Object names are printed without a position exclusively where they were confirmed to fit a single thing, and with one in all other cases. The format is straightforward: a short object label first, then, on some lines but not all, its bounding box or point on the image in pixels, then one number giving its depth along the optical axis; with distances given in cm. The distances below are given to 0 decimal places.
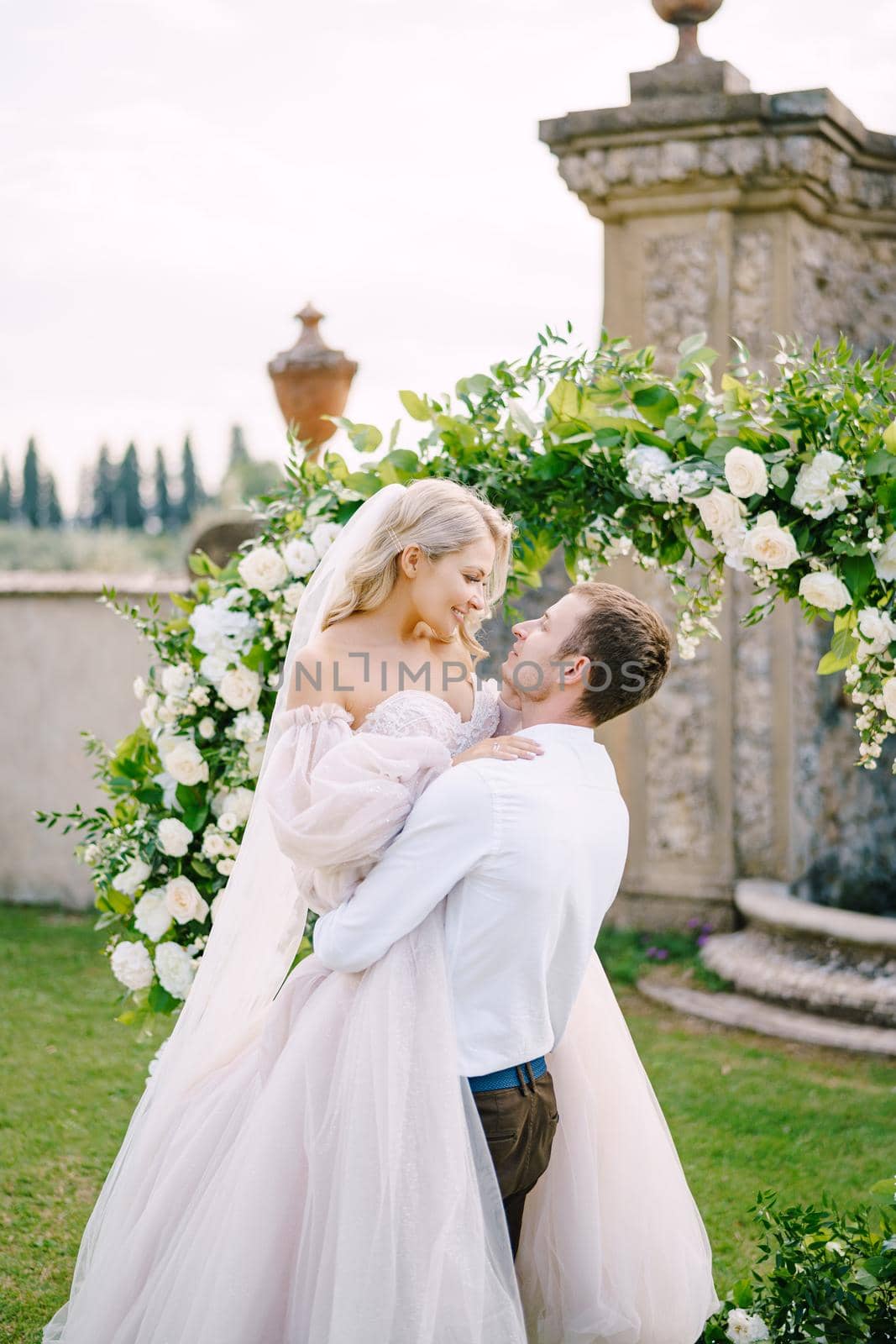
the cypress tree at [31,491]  5084
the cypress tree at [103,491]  5497
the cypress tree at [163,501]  5712
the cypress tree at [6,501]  5156
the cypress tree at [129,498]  5475
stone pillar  708
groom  264
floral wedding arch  329
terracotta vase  794
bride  260
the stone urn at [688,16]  708
